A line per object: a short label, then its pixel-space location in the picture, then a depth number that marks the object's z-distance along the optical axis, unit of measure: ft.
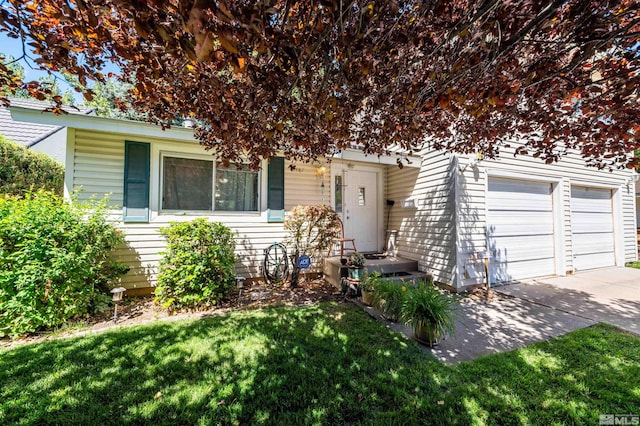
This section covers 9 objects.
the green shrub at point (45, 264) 10.30
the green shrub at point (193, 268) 13.11
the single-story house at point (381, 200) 15.02
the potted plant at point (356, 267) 15.64
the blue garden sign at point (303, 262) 17.47
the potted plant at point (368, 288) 13.44
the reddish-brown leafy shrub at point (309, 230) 17.97
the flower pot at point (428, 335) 9.78
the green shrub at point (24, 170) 17.47
